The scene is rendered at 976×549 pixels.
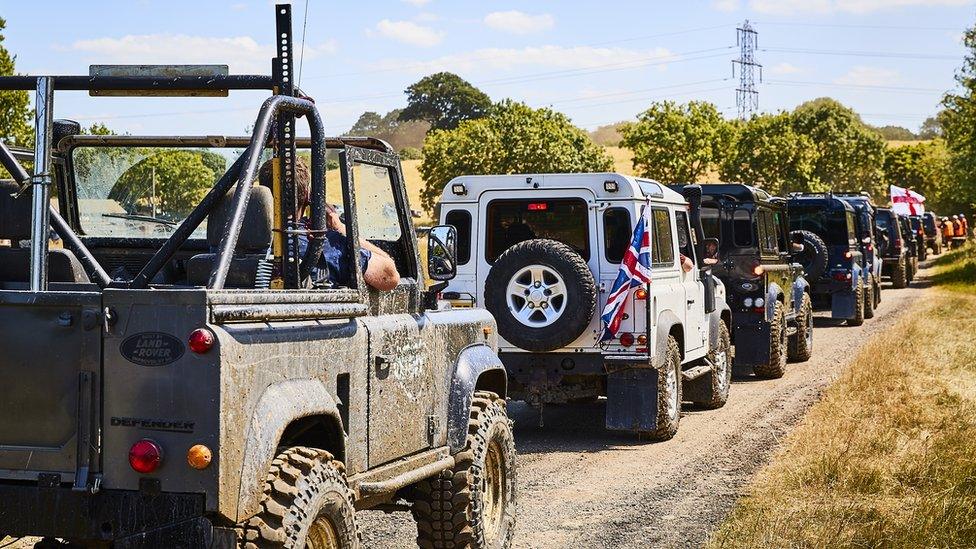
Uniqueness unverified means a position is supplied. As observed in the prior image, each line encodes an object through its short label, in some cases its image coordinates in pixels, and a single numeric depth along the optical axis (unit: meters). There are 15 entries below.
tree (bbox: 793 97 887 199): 71.94
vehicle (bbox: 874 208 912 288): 35.03
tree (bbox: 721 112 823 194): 63.06
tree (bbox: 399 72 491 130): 121.81
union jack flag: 10.40
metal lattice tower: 99.69
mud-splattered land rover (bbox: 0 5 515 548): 3.98
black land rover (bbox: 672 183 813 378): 15.41
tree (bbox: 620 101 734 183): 62.69
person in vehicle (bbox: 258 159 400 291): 5.21
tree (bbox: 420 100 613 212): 63.91
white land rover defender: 10.33
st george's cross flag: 41.66
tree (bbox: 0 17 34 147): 18.97
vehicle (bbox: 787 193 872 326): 22.97
